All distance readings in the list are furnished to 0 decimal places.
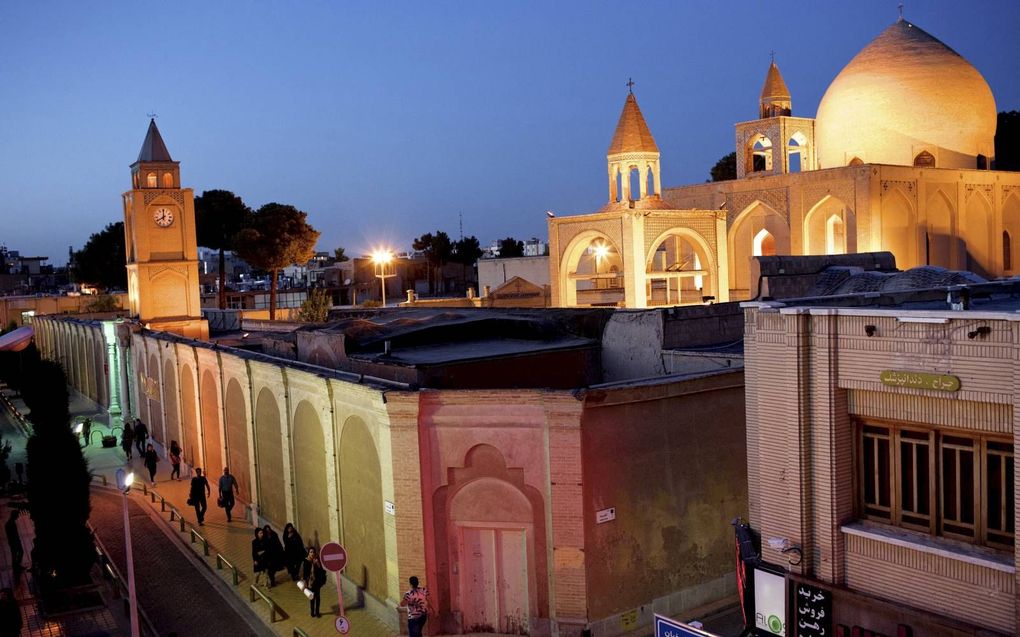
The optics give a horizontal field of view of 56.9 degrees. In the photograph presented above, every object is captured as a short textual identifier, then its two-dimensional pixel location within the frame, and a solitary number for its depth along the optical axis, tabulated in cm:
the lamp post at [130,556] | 1292
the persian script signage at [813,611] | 958
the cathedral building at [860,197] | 3628
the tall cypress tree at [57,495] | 1664
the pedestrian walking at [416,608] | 1313
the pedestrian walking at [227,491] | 2033
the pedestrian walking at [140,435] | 2877
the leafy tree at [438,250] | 8912
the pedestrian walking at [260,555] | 1647
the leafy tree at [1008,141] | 6200
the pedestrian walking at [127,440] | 2757
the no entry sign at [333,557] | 1273
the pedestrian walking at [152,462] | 2453
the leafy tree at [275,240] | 5453
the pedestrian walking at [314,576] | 1512
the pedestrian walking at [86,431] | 3100
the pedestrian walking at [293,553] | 1673
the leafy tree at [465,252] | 9356
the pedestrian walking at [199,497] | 2052
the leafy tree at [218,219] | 6116
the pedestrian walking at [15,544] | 1827
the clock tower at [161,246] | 3453
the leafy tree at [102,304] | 6325
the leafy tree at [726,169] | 7525
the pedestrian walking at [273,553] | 1654
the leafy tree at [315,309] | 5103
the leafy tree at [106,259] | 7450
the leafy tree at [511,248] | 10525
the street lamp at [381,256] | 4739
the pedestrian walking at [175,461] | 2495
